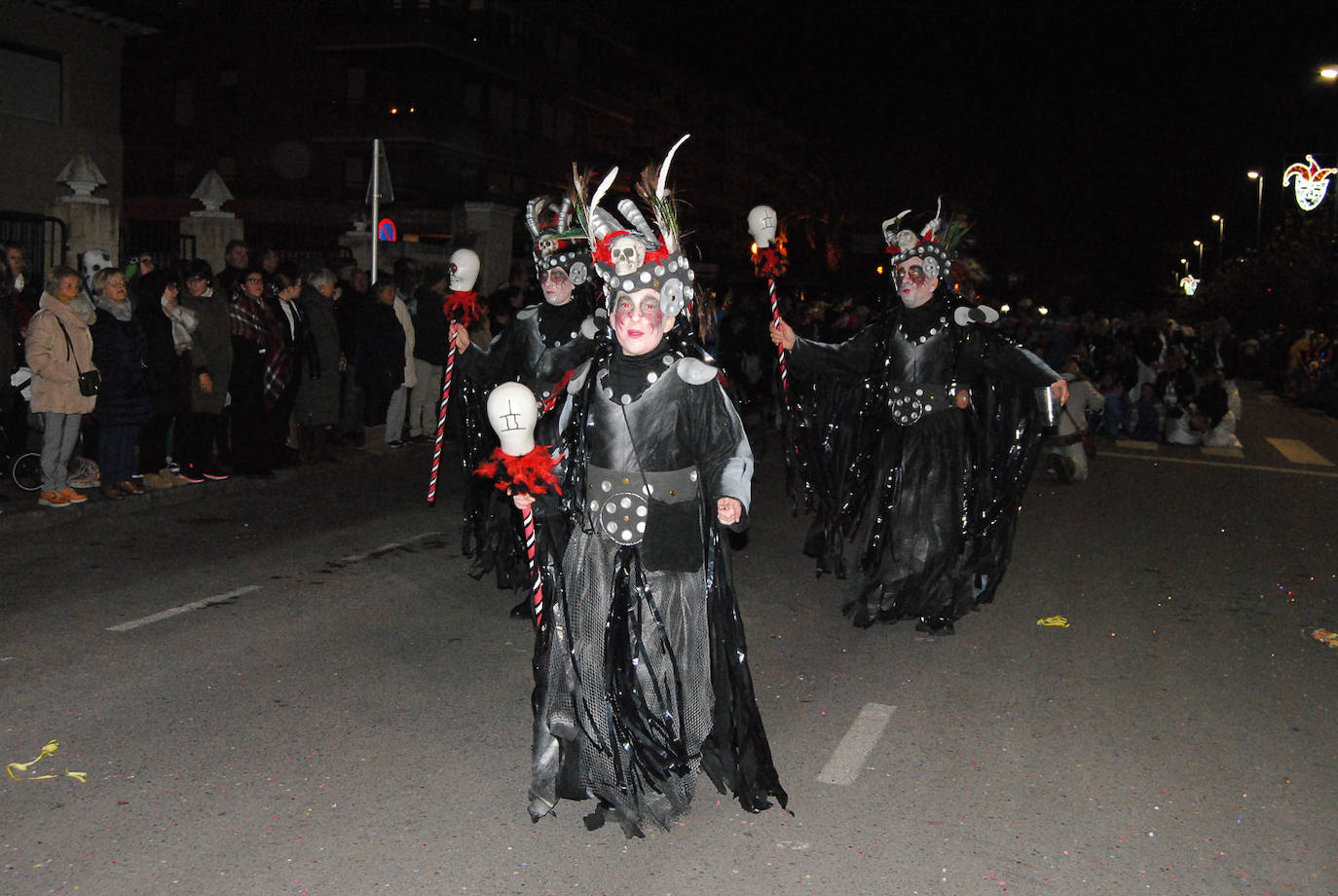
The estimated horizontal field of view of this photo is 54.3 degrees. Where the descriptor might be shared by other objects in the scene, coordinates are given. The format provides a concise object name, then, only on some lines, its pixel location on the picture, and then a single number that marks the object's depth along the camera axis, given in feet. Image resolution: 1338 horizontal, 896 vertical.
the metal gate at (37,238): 46.65
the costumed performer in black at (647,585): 14.42
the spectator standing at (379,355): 43.45
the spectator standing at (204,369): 34.76
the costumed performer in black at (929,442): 23.17
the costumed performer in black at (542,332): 22.80
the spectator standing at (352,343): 43.96
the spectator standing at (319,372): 40.52
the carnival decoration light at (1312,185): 109.40
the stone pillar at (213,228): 53.06
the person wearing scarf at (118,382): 31.99
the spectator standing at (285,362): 38.04
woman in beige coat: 30.30
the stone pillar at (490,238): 66.33
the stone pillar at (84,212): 47.39
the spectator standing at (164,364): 33.81
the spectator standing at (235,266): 37.01
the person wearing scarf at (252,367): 36.78
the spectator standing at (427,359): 44.62
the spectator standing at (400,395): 44.21
